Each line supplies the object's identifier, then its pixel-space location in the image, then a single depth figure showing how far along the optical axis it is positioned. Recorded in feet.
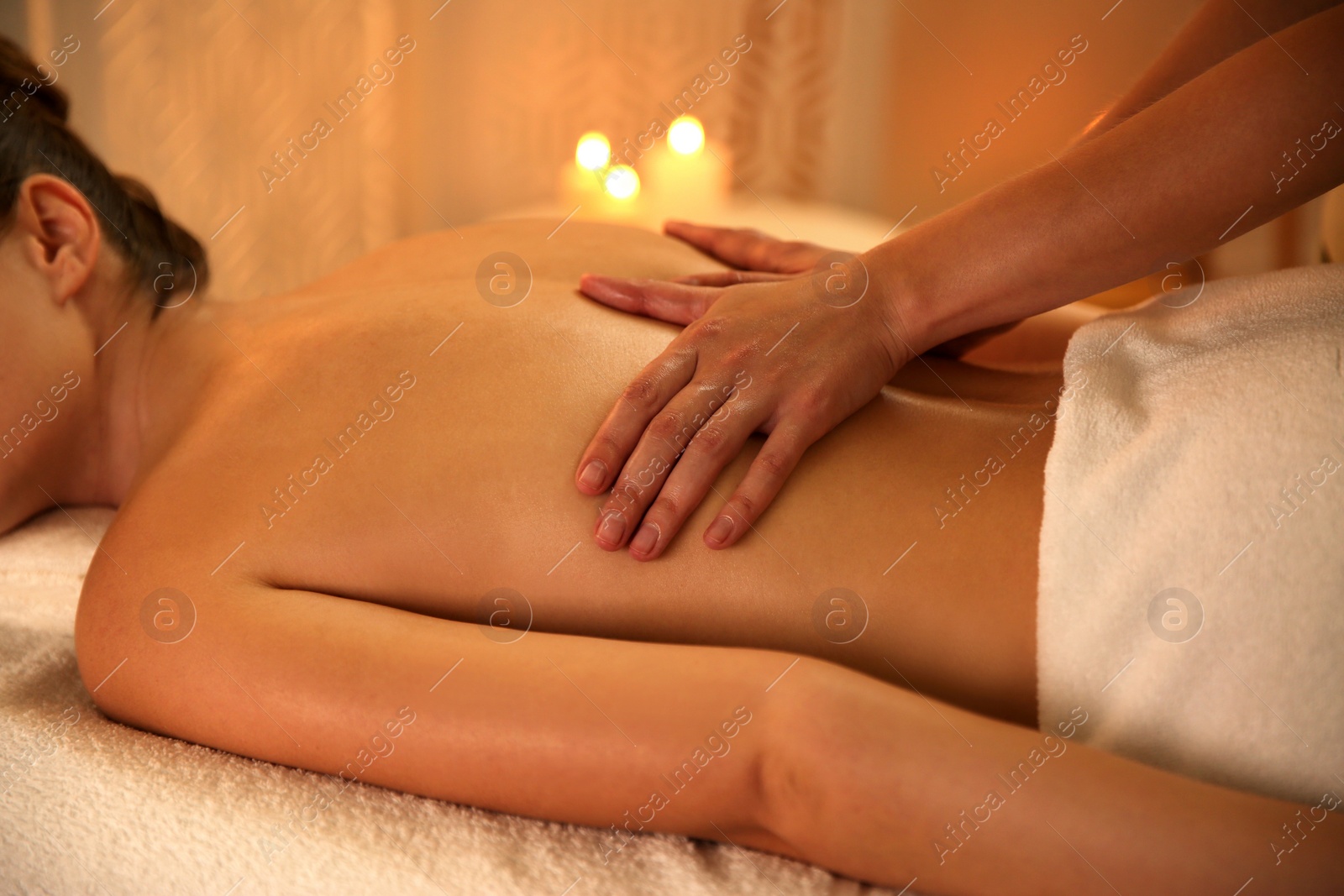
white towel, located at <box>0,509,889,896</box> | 2.00
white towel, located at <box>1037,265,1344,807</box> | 1.90
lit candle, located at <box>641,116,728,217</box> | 8.01
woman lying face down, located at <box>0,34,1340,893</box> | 1.88
